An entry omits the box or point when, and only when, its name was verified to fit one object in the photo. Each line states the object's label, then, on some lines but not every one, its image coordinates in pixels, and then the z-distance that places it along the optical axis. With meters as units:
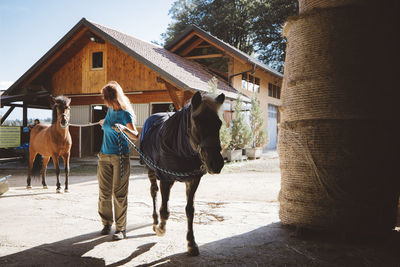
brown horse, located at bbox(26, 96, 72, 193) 6.14
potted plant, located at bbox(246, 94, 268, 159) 14.27
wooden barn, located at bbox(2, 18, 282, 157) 12.06
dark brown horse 2.49
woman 3.51
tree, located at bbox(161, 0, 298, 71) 28.75
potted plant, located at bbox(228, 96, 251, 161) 12.47
